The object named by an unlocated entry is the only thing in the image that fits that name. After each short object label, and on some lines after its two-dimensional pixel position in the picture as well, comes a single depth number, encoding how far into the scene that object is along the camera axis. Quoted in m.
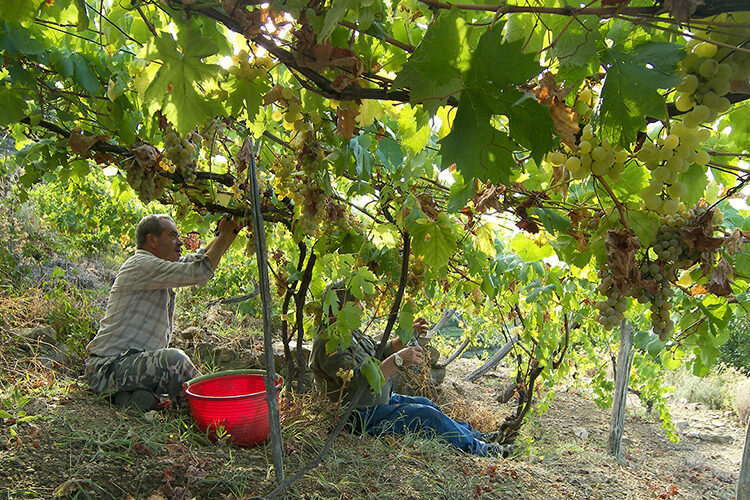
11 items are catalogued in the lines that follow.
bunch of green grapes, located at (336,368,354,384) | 2.70
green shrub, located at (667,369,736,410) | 8.98
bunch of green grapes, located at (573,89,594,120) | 1.08
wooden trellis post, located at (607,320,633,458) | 4.98
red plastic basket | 2.64
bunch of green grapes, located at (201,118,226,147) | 2.07
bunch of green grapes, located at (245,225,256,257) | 2.80
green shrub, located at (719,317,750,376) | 11.30
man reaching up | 2.94
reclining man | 3.43
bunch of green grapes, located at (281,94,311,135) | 1.37
